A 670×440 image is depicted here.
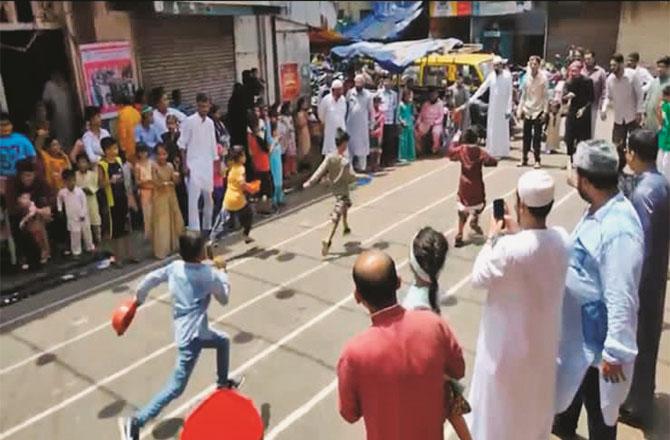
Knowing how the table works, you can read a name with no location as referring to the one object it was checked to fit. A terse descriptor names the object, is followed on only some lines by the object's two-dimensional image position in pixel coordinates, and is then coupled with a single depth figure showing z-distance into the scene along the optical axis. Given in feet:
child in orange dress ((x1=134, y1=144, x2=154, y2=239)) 21.44
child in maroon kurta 20.34
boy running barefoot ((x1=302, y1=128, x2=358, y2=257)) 21.16
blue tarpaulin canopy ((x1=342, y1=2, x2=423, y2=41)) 38.42
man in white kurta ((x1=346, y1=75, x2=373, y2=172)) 32.58
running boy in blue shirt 11.57
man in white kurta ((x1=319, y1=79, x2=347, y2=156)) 31.65
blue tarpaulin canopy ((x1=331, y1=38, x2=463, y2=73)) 35.73
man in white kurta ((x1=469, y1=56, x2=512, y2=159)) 31.42
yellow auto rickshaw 36.11
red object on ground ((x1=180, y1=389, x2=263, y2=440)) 9.50
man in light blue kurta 8.45
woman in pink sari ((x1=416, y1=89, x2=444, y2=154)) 35.81
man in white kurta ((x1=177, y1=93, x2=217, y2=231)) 22.99
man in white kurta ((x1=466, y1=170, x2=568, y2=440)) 8.00
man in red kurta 6.84
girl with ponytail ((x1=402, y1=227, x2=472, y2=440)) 9.17
